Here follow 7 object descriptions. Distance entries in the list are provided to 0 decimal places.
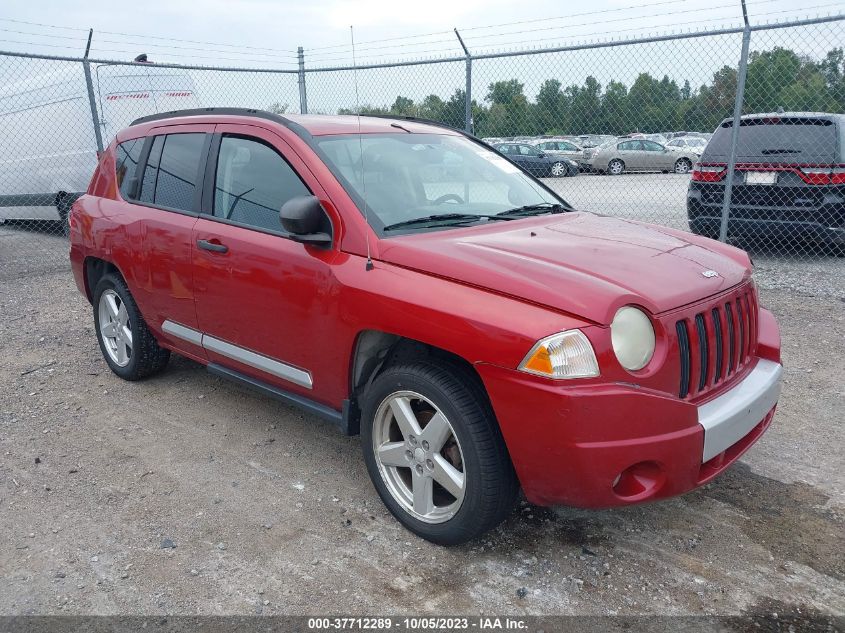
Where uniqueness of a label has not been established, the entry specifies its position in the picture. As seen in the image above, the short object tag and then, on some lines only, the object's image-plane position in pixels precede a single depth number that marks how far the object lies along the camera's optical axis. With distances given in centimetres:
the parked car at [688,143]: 2170
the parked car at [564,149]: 2202
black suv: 777
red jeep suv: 254
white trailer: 963
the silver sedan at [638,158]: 2236
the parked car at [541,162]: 2100
